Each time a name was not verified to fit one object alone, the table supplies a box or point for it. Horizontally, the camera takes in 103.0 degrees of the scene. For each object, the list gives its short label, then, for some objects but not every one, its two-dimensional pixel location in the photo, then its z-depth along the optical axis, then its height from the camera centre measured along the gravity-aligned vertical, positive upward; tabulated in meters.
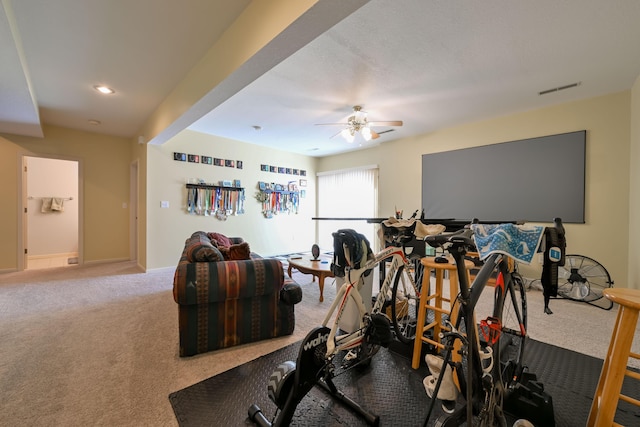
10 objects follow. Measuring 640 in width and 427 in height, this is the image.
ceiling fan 3.58 +1.21
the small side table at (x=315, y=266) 3.02 -0.74
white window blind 6.00 +0.25
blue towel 1.32 -0.16
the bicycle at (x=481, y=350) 1.00 -0.61
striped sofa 1.92 -0.74
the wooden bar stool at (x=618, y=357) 1.01 -0.59
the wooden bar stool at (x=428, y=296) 1.60 -0.59
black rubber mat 1.38 -1.14
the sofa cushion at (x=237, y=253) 2.39 -0.43
